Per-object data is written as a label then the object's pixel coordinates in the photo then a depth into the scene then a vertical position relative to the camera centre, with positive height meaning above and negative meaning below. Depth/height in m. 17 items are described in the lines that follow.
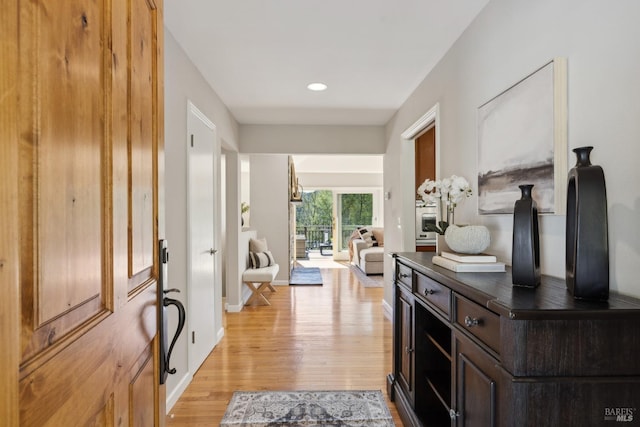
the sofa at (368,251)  7.11 -0.76
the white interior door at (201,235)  2.79 -0.18
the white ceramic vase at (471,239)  1.72 -0.12
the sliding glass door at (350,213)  9.76 +0.02
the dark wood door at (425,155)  4.08 +0.66
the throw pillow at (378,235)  8.14 -0.47
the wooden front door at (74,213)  0.50 +0.00
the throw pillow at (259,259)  5.29 -0.67
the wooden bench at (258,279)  4.88 -0.87
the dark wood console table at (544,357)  0.96 -0.40
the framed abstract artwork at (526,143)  1.42 +0.32
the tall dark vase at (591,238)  1.04 -0.07
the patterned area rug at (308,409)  2.21 -1.25
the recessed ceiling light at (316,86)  3.31 +1.18
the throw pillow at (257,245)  5.47 -0.48
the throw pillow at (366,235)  8.11 -0.48
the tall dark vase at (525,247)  1.25 -0.11
